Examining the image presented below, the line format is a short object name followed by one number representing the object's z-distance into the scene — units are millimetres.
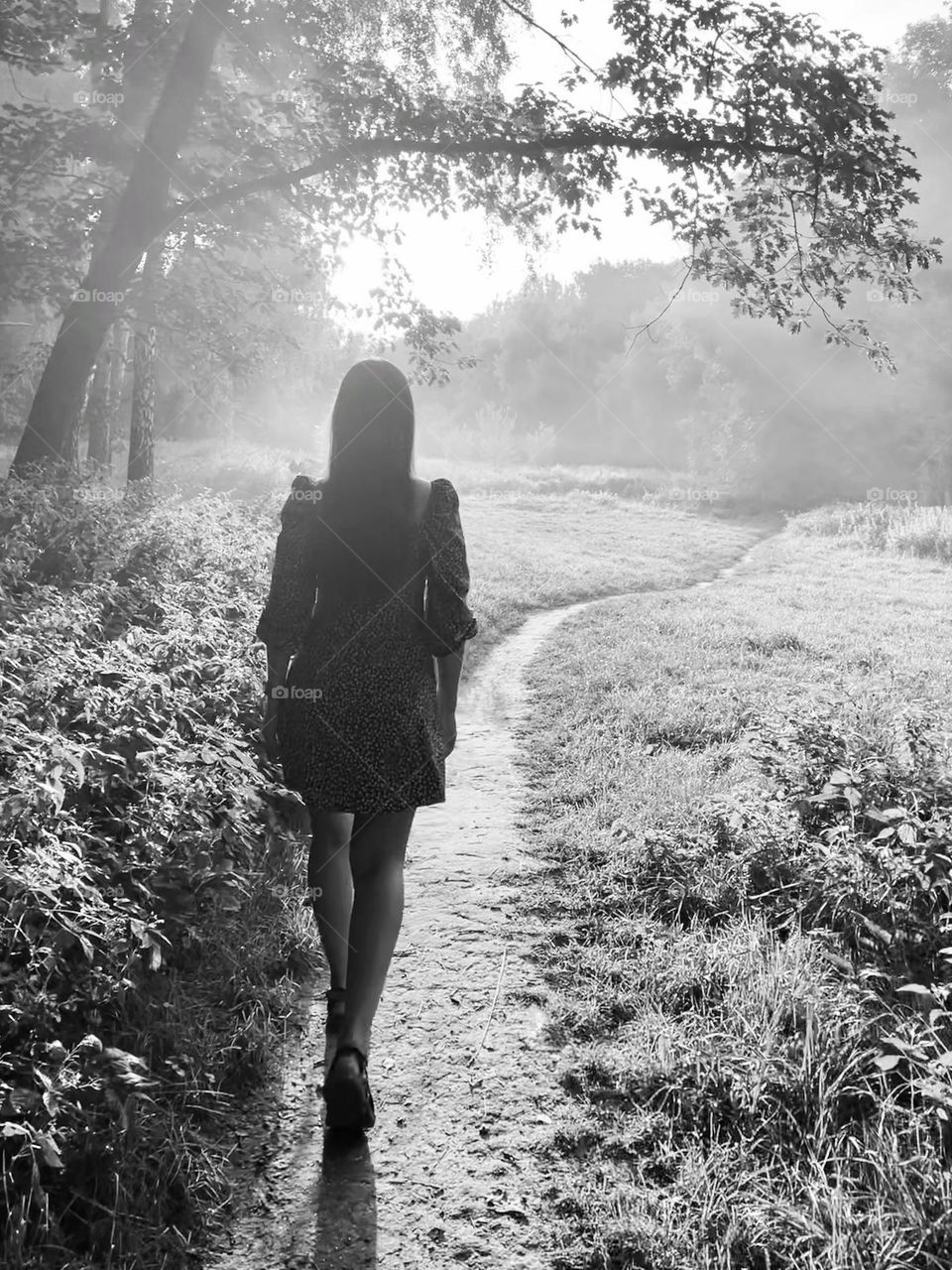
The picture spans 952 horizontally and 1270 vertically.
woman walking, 2832
